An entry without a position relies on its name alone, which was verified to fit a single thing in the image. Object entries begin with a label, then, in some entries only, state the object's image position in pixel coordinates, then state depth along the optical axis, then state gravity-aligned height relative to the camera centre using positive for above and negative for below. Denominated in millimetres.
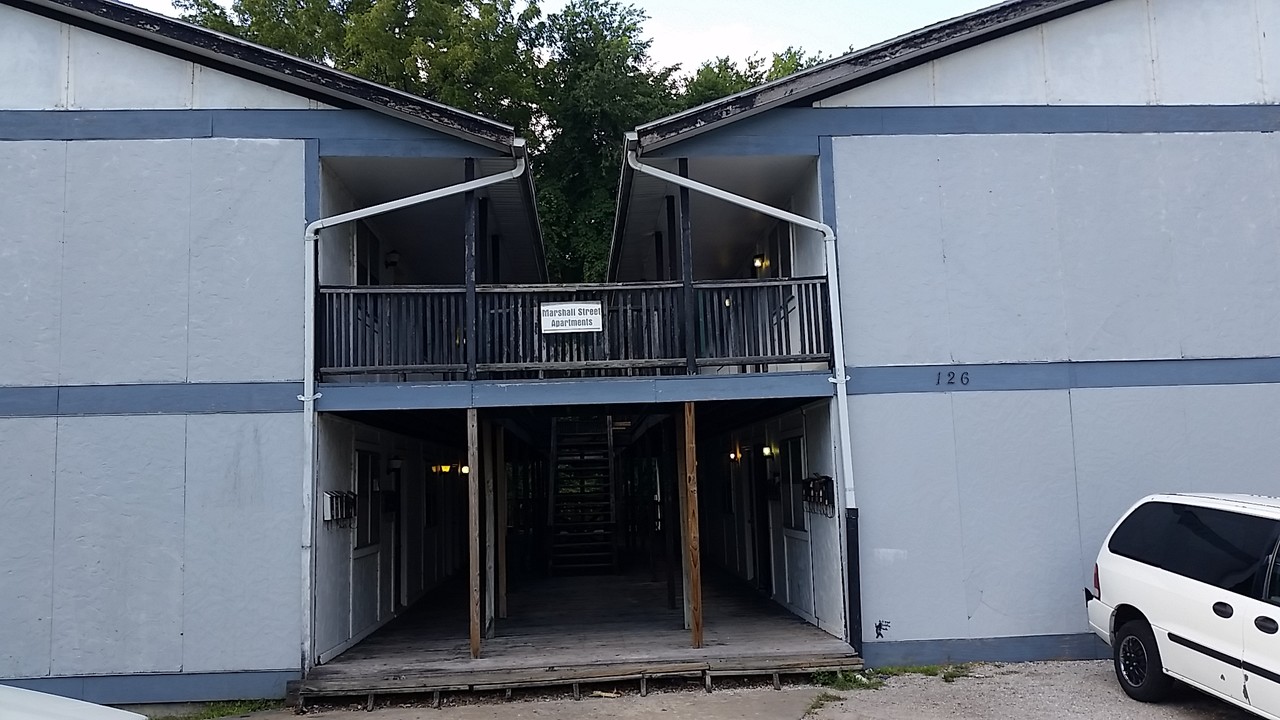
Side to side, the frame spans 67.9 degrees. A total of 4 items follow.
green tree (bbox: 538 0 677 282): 24297 +8979
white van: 6500 -1140
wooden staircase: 17609 -784
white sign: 9766 +1519
